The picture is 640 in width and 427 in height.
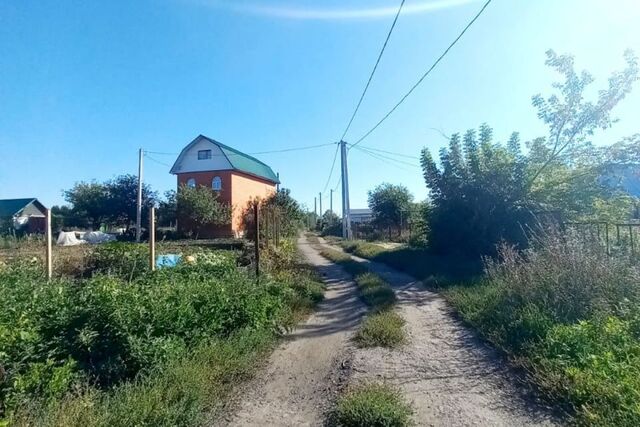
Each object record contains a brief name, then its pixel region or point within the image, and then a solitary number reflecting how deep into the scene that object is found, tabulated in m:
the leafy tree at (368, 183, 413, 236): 31.59
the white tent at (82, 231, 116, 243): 27.64
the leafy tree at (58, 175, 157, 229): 33.38
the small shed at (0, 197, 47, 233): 33.57
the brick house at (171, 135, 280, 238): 30.25
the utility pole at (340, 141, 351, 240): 24.25
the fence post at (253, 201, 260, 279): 6.81
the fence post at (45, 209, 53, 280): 5.44
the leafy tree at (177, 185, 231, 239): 27.09
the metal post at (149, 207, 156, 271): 6.16
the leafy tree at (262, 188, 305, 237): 30.78
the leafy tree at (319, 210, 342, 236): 49.84
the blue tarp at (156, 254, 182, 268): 8.00
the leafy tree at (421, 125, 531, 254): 12.21
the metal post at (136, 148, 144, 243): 25.33
